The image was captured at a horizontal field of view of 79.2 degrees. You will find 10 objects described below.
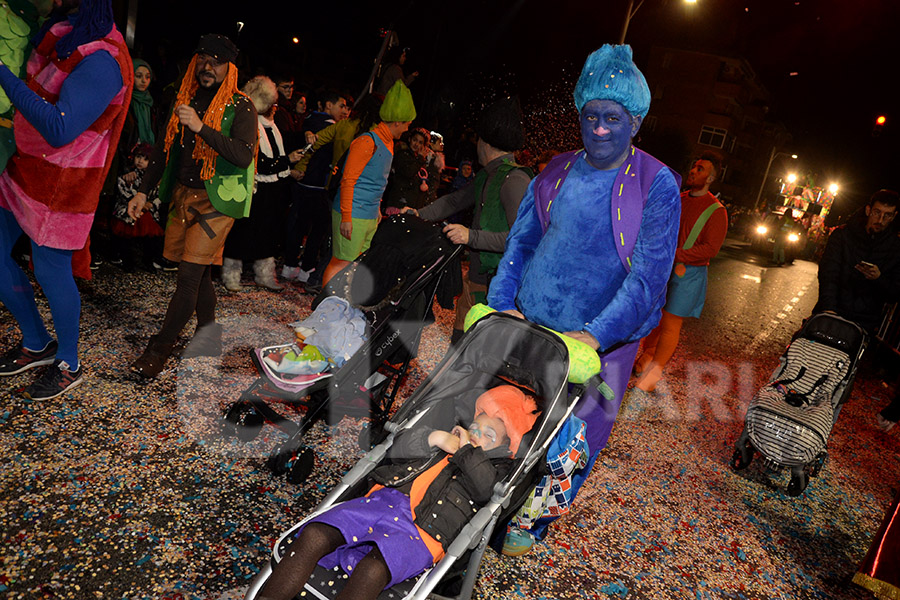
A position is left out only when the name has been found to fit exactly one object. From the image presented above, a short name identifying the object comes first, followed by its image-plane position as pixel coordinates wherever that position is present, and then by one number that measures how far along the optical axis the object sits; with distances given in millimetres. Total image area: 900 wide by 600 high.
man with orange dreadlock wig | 3436
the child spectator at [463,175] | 9251
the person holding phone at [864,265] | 4340
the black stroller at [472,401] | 1881
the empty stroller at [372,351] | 2934
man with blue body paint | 2283
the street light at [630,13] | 10906
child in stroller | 1830
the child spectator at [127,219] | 5414
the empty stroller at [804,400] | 3969
